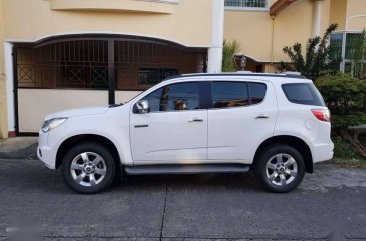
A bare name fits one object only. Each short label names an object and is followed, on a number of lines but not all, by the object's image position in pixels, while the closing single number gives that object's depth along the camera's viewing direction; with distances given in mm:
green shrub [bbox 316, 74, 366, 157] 8484
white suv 5898
